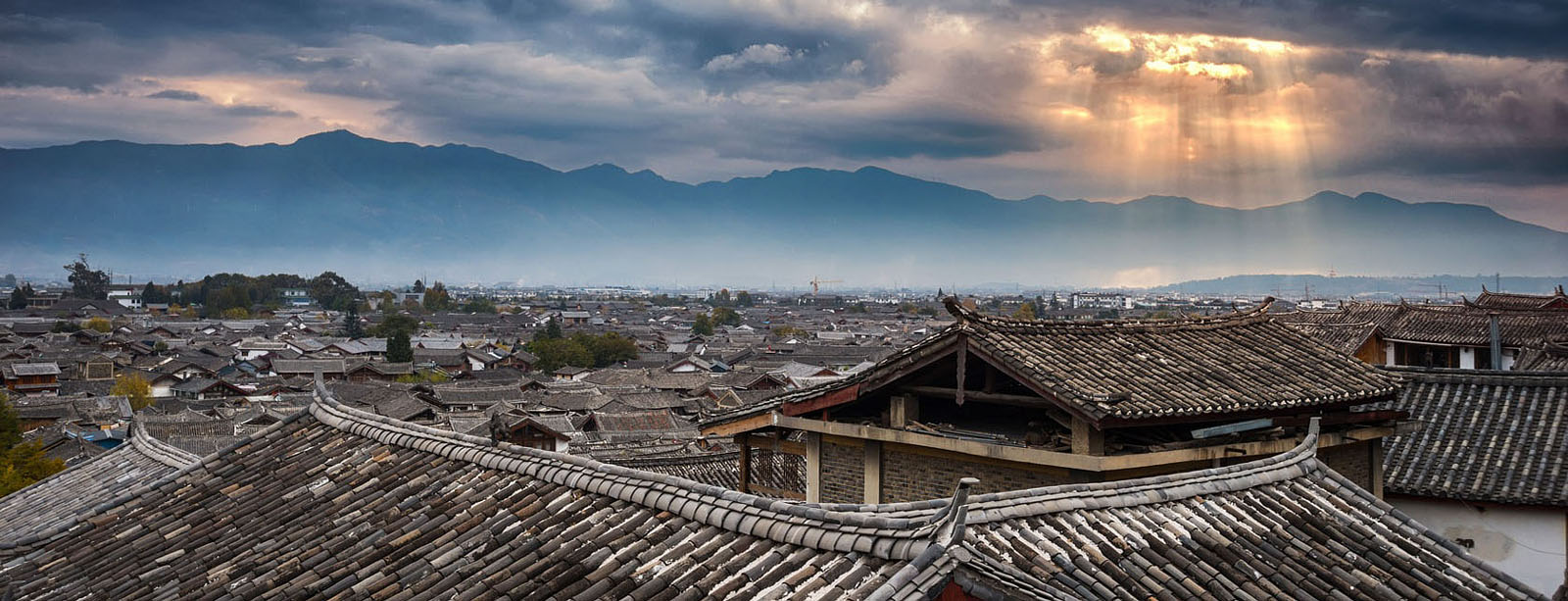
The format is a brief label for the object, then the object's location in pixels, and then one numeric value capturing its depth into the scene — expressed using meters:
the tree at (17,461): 25.58
